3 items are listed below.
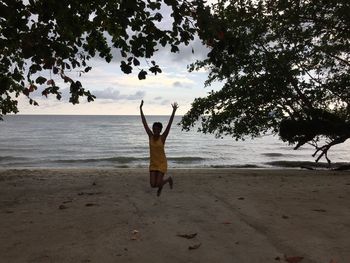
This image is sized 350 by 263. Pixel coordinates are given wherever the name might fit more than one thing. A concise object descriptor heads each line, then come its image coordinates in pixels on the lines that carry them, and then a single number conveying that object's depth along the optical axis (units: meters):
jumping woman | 9.55
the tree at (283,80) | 16.47
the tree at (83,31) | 5.23
